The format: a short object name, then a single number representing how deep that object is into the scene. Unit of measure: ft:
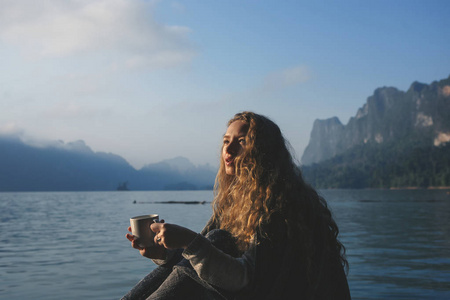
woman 6.03
